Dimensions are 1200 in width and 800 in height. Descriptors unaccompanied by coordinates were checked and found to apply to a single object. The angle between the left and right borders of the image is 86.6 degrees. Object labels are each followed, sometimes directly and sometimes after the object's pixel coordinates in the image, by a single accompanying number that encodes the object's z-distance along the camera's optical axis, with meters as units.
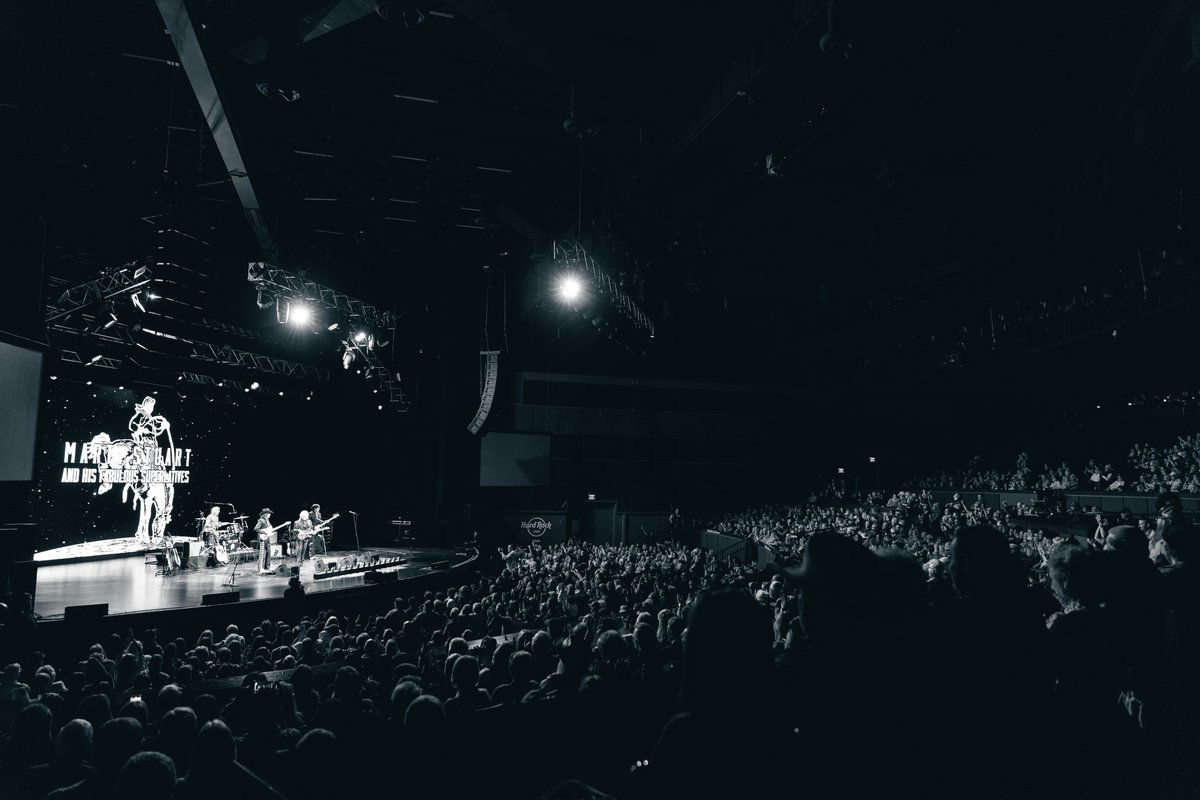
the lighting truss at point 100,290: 9.52
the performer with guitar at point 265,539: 13.49
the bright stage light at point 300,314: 12.42
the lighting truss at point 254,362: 14.41
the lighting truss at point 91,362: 12.89
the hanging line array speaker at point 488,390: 16.09
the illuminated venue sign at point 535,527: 22.94
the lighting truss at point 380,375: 15.49
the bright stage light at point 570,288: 11.18
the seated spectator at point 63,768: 2.56
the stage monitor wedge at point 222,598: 9.23
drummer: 13.82
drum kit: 13.73
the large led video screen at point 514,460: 22.97
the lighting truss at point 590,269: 11.09
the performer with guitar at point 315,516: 15.65
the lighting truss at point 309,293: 11.22
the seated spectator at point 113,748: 2.62
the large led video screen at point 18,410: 7.49
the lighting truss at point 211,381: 15.30
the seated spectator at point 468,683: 3.64
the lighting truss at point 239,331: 13.58
